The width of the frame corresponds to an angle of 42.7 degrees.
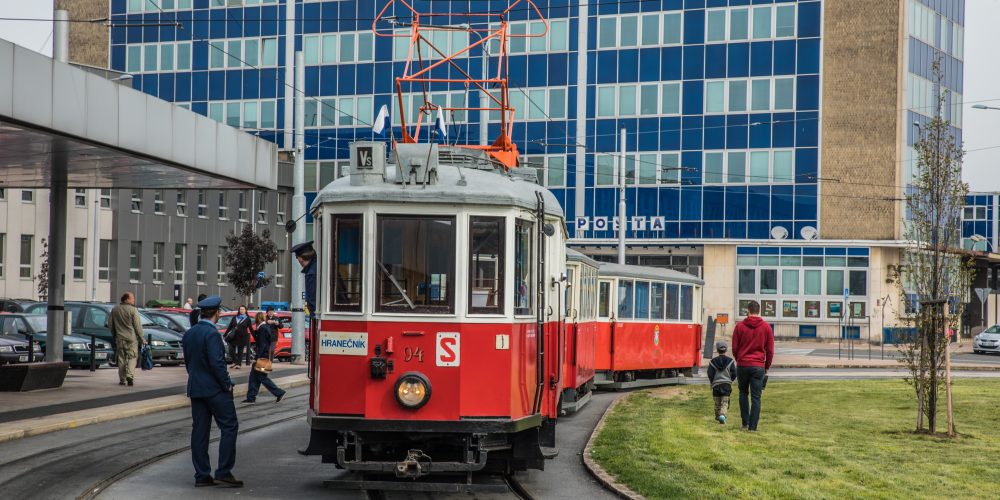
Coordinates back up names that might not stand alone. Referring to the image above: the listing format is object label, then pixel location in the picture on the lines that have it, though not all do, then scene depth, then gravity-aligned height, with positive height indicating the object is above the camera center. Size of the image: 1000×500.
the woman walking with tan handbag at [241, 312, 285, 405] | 20.73 -1.87
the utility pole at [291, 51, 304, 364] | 31.31 +1.60
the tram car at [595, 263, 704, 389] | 24.20 -1.27
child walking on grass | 17.69 -1.56
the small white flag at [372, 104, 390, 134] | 21.19 +2.32
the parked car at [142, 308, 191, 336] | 34.42 -1.74
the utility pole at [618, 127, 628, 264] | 43.10 +1.28
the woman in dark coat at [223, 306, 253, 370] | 28.78 -1.79
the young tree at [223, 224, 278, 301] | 57.91 -0.02
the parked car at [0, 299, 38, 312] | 37.09 -1.54
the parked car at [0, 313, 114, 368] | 28.83 -1.94
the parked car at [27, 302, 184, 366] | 31.44 -1.90
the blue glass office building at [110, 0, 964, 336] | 54.78 +6.60
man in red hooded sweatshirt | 16.48 -1.15
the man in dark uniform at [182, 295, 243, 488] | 11.01 -1.18
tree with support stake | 16.47 +0.14
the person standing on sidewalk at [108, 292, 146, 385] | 23.42 -1.47
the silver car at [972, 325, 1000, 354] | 51.53 -2.96
